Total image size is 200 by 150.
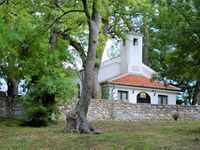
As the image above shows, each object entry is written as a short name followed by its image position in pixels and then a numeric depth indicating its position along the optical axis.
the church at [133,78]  36.28
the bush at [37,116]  20.80
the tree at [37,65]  20.11
